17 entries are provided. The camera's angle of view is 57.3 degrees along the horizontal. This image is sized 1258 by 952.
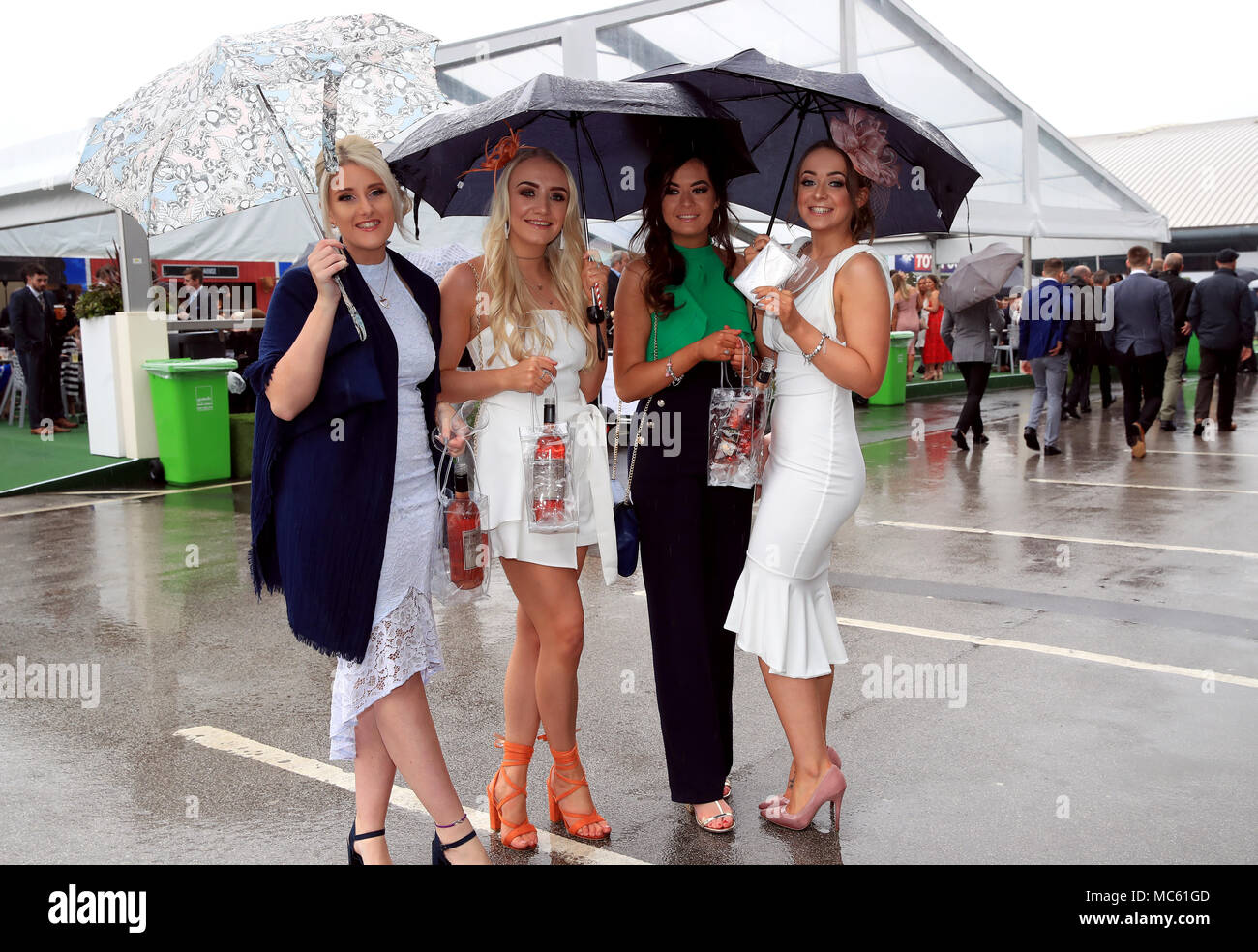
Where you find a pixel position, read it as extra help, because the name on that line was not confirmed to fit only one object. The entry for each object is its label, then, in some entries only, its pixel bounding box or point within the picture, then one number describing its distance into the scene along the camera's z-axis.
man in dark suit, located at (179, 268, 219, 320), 14.59
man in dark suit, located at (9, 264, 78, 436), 14.35
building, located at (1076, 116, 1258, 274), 47.69
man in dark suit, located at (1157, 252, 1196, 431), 13.73
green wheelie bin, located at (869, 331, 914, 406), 17.09
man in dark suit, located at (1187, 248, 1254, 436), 13.16
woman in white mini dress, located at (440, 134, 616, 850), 3.31
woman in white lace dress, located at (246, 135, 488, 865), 2.79
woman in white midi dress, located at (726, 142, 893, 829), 3.45
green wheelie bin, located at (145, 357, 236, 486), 10.69
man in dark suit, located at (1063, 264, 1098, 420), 13.30
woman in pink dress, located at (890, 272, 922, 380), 19.75
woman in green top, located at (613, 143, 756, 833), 3.51
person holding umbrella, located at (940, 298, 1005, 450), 12.34
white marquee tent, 13.01
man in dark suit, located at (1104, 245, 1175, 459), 12.23
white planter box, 11.02
